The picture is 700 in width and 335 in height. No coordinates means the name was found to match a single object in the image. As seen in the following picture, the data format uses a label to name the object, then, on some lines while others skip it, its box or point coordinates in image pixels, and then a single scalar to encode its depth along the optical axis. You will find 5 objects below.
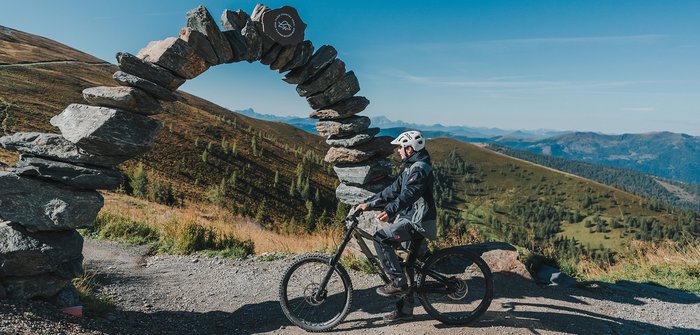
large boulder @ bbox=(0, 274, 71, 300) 7.02
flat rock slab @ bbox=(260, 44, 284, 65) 10.02
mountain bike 7.49
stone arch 7.20
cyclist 6.99
